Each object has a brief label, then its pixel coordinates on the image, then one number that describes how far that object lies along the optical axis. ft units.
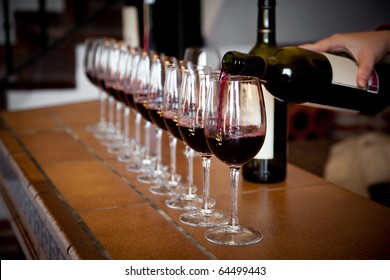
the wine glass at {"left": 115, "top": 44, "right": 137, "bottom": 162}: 5.00
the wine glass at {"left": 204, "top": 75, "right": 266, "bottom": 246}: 3.08
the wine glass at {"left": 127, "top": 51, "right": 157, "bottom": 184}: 4.45
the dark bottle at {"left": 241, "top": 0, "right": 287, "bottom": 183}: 4.32
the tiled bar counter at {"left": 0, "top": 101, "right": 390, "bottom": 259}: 3.11
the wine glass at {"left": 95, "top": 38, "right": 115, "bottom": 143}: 5.86
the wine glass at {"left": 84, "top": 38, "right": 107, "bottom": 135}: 6.36
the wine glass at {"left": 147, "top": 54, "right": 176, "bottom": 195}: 4.21
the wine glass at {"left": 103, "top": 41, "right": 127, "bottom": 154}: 5.30
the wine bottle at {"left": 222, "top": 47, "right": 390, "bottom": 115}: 3.97
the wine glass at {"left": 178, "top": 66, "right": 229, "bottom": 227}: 3.43
